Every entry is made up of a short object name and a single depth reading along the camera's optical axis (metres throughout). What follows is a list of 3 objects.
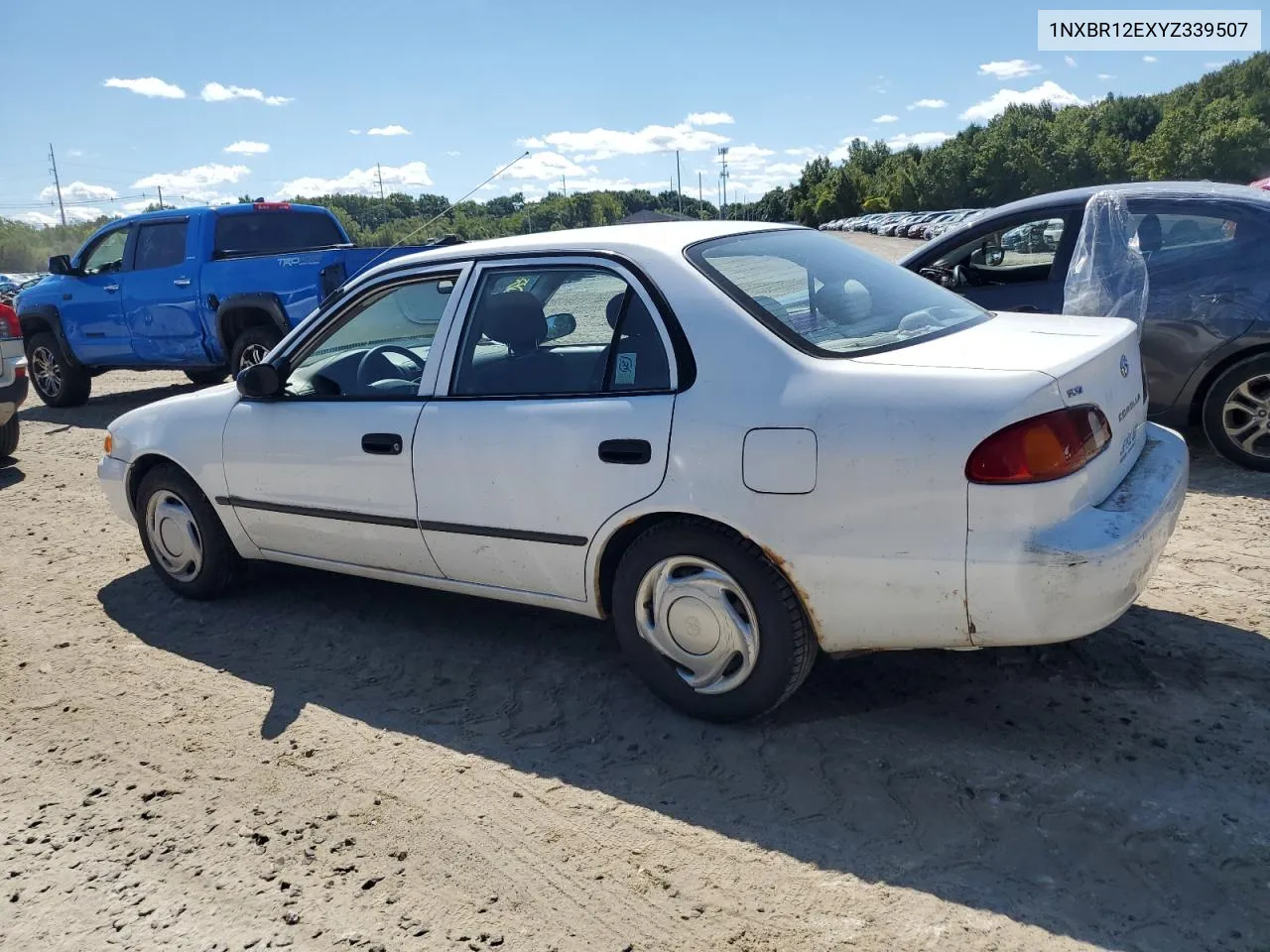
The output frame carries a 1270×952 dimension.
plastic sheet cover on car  6.42
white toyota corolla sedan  3.02
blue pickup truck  9.94
